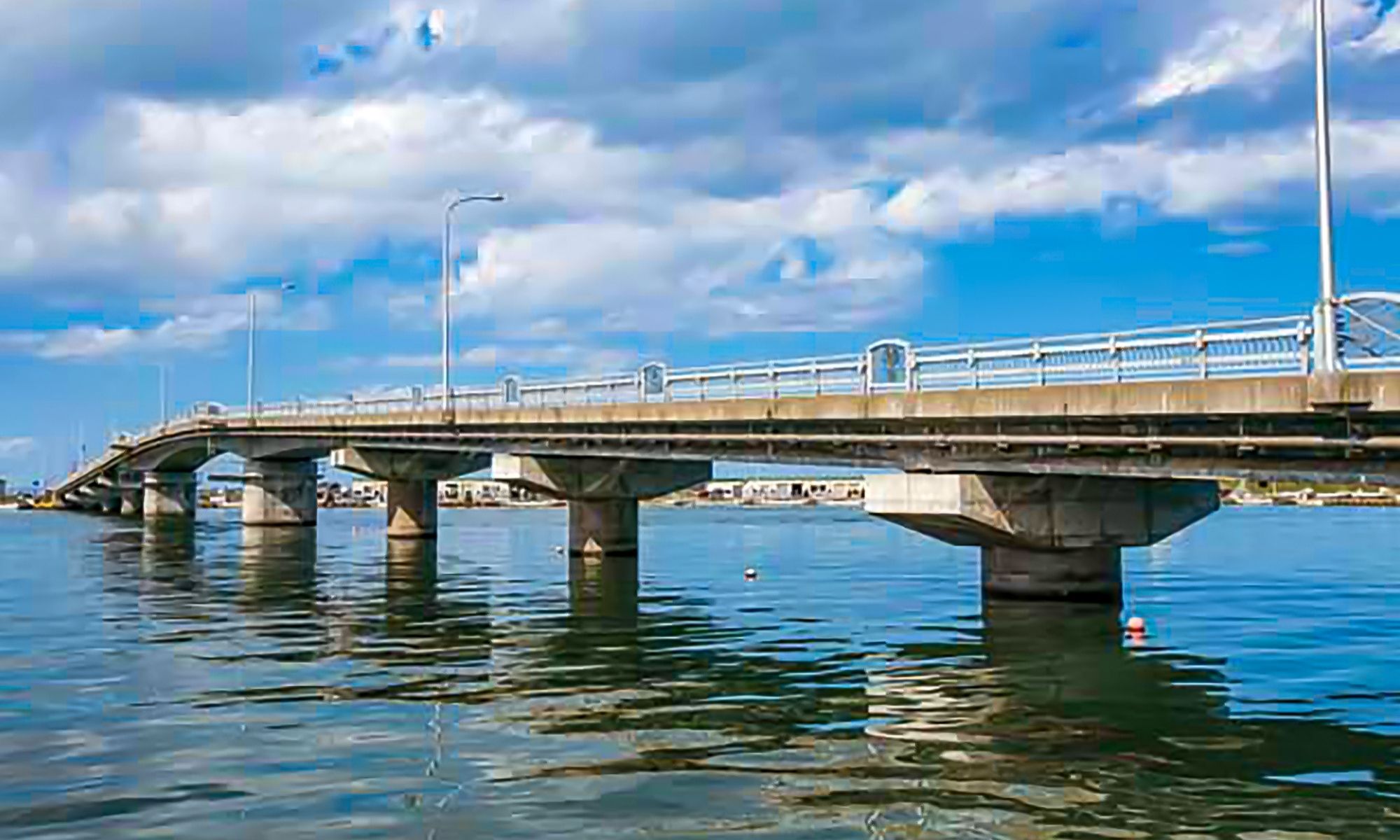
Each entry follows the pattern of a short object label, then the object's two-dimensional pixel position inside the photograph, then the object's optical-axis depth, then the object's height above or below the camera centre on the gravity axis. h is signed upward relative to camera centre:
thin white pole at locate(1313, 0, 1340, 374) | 22.20 +3.84
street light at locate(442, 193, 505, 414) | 61.19 +7.53
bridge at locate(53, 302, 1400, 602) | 23.83 +0.82
